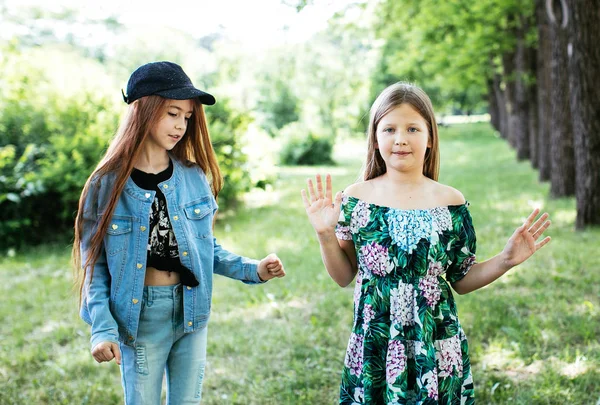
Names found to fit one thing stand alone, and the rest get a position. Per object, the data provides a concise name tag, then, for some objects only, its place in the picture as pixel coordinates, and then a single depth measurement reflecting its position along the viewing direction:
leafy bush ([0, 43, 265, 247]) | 8.70
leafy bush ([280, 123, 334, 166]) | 22.09
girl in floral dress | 2.29
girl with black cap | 2.39
